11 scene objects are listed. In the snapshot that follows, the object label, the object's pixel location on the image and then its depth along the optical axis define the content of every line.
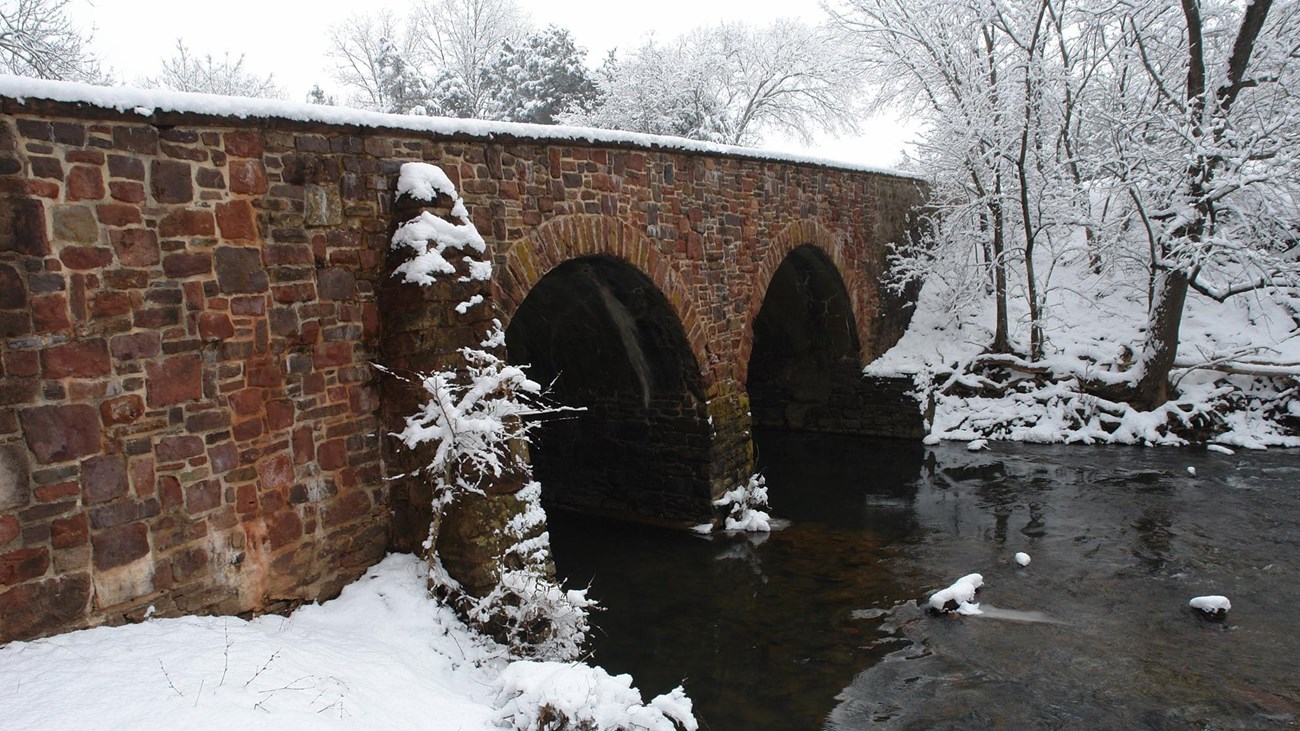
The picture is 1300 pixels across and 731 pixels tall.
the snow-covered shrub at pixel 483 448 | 5.65
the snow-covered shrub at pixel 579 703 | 4.44
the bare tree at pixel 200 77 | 29.38
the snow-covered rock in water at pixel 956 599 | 7.55
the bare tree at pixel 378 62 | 32.72
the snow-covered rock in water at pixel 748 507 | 10.18
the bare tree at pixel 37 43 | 11.38
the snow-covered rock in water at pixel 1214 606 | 7.12
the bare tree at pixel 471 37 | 32.00
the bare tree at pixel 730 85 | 27.38
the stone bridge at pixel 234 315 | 4.18
